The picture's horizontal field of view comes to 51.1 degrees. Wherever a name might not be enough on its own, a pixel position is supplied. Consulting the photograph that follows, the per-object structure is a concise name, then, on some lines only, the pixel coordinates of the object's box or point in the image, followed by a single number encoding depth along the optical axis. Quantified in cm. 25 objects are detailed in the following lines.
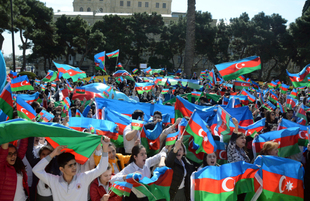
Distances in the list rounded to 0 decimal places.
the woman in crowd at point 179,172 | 451
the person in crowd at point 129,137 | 566
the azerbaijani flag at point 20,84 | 1016
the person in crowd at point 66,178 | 379
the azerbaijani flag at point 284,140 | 585
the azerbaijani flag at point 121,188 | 390
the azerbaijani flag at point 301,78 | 1109
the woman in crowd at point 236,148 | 538
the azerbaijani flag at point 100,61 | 1559
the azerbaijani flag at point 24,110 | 647
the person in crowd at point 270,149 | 513
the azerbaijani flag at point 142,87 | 1358
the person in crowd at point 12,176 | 378
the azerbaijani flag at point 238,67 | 902
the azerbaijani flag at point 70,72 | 1328
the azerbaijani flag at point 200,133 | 515
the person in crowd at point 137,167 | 419
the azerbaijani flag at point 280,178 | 451
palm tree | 2092
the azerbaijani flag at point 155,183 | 401
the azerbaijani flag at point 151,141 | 594
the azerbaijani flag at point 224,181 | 446
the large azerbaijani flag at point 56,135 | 330
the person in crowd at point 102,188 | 404
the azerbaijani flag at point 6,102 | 476
